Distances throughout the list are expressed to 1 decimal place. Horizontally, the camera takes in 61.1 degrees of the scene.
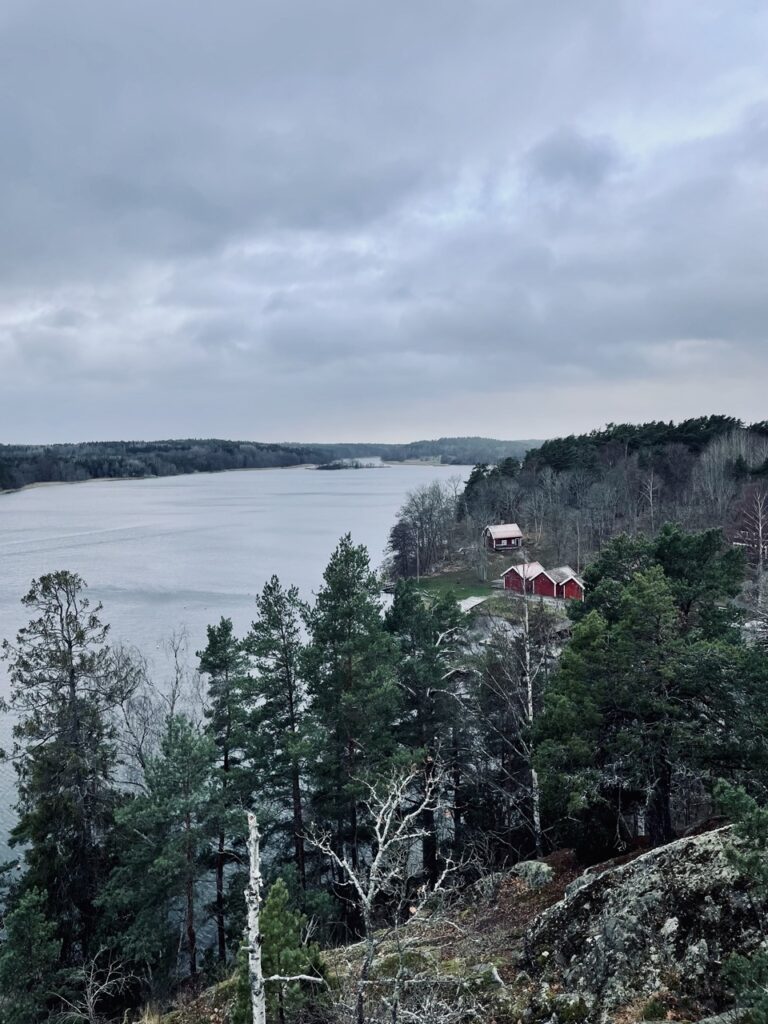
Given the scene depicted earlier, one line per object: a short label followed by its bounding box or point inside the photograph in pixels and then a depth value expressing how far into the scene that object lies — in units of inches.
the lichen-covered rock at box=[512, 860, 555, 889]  533.0
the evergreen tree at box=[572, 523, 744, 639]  649.6
